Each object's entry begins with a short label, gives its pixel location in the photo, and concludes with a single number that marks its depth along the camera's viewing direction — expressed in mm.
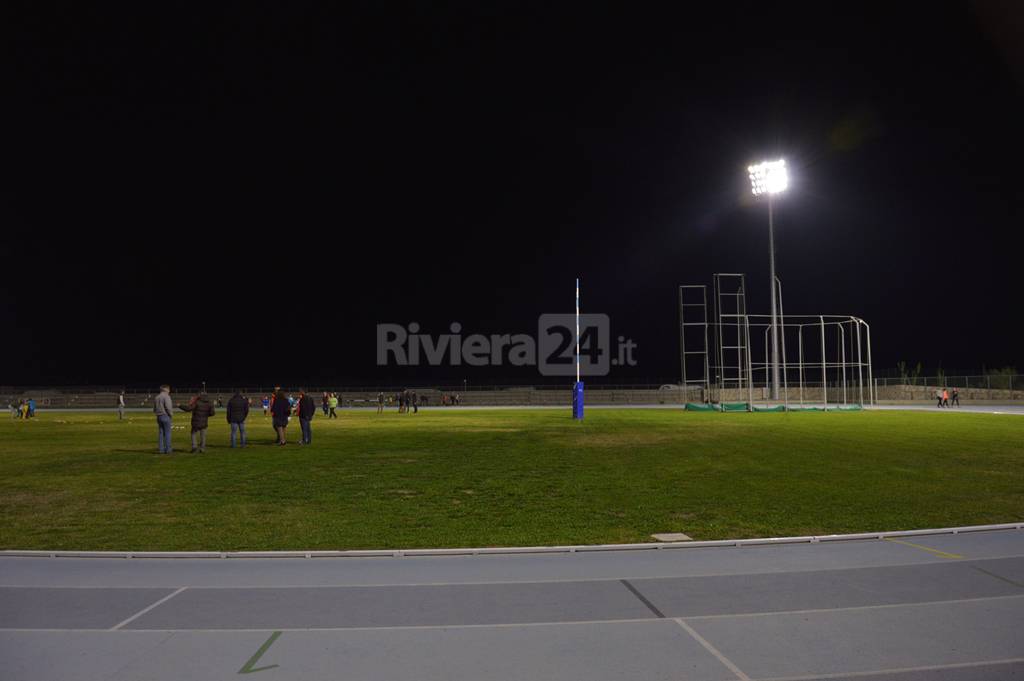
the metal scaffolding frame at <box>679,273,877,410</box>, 41906
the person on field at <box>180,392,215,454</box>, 18500
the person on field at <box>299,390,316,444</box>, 20986
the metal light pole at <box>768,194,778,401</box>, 38250
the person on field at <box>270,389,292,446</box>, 20609
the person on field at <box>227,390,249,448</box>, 20047
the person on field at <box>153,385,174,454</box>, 18000
